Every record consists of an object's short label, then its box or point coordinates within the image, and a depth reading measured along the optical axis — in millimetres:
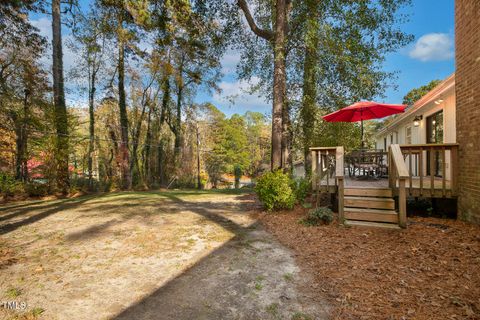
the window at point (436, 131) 7859
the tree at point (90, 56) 13082
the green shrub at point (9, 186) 8797
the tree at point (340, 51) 7904
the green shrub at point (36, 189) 9164
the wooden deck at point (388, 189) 4668
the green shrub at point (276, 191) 6059
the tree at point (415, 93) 28491
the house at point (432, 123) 6781
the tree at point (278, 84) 7335
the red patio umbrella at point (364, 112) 6824
